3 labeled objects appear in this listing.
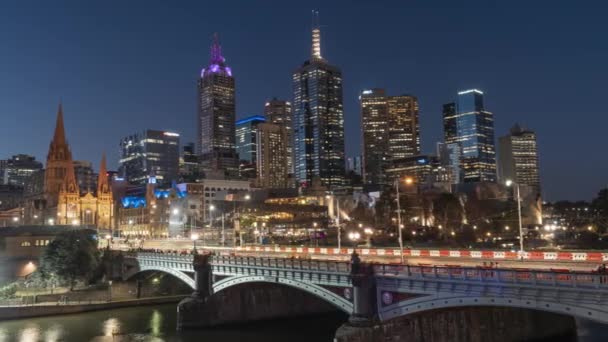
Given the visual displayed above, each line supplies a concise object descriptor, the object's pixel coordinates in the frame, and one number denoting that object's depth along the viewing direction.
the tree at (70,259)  89.15
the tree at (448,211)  131.75
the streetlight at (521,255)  46.12
